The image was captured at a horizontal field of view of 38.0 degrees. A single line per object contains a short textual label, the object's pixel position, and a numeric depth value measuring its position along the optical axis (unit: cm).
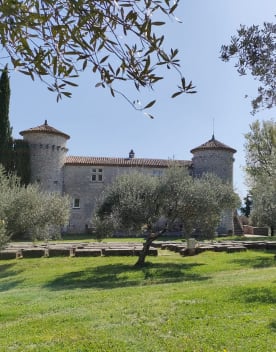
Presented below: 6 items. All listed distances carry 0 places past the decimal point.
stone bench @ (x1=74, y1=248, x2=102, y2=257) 2047
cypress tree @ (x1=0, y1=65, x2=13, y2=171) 3588
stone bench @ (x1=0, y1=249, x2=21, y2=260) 1980
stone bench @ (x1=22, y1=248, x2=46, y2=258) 2042
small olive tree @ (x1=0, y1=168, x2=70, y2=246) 1798
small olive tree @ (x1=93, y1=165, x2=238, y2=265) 1691
